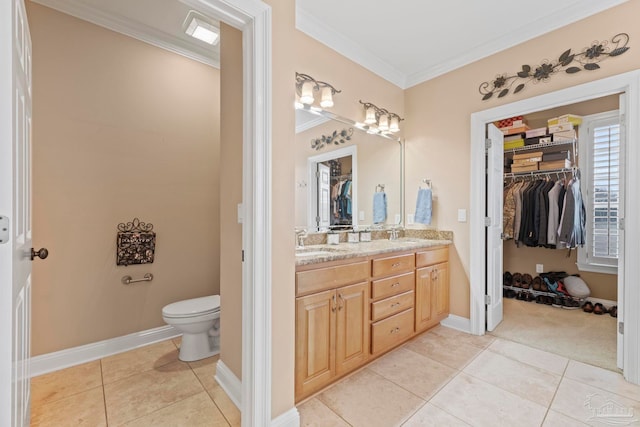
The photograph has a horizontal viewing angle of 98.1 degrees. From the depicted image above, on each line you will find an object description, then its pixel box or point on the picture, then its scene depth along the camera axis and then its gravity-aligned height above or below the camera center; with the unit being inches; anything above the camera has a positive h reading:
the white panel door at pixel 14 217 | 30.5 -0.6
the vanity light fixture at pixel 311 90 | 89.9 +40.9
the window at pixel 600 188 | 130.8 +11.5
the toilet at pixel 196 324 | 78.4 -32.9
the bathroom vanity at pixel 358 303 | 63.1 -25.3
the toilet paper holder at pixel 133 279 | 89.1 -22.1
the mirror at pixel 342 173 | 95.1 +15.1
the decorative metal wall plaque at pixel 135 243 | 88.5 -10.2
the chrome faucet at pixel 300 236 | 90.1 -7.9
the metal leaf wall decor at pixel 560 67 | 77.9 +45.8
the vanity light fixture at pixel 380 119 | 110.9 +39.0
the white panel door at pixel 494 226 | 104.2 -5.4
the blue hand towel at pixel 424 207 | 115.6 +2.1
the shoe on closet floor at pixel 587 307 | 126.0 -43.6
